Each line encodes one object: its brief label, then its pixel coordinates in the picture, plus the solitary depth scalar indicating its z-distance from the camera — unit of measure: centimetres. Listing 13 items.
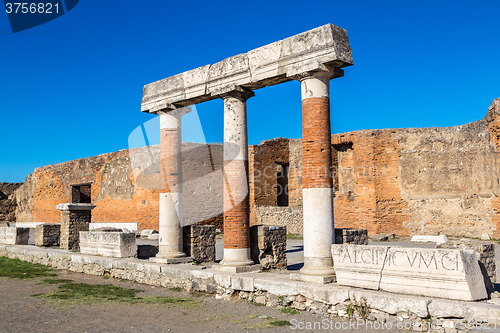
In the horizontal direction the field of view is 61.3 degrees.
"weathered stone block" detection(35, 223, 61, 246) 1295
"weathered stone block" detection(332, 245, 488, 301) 468
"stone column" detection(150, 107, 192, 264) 876
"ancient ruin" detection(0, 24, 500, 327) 529
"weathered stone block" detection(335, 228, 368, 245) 762
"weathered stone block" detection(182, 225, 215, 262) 900
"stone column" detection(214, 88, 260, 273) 745
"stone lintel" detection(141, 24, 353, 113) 631
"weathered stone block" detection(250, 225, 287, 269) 802
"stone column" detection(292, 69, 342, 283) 627
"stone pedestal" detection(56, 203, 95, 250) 1201
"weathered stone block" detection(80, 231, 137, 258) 962
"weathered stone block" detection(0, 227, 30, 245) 1394
